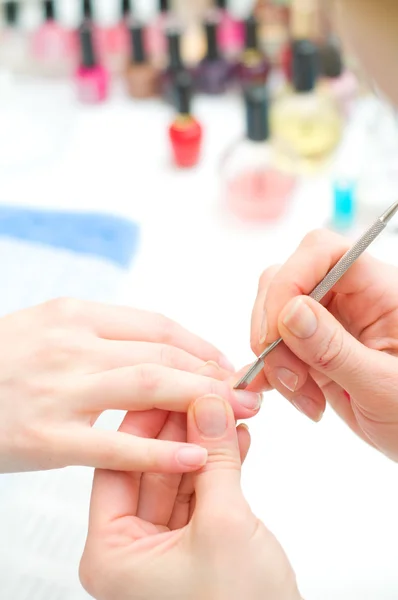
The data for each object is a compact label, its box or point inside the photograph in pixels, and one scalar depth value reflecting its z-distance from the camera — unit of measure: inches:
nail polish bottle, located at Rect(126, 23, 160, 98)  44.6
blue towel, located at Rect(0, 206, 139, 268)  34.0
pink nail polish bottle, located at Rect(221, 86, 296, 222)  36.3
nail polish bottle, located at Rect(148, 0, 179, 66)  46.3
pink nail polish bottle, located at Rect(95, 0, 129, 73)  46.7
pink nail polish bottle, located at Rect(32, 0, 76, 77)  46.6
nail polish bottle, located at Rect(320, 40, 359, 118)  41.9
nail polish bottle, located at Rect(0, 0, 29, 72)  47.3
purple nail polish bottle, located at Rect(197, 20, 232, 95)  44.6
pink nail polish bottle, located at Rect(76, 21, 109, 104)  44.6
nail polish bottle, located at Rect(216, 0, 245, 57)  46.5
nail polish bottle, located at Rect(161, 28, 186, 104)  43.3
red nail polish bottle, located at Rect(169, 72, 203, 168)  39.7
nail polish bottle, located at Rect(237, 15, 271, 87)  44.4
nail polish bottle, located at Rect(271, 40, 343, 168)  39.1
